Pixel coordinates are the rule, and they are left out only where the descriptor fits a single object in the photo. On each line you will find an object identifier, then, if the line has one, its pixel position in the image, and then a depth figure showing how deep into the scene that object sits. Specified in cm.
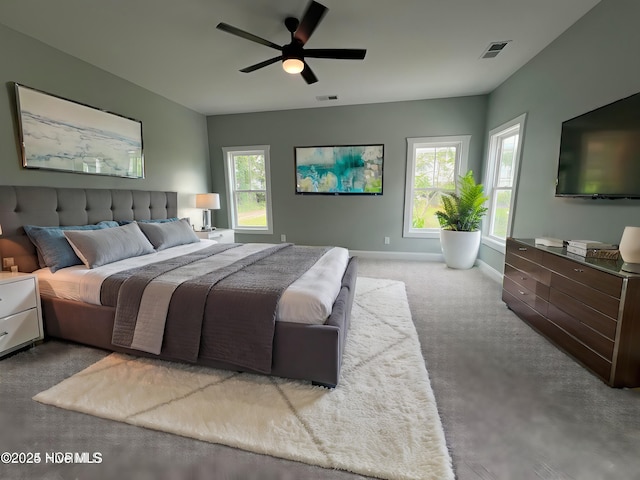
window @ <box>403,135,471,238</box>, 480
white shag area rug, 133
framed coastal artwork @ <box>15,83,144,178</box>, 268
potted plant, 429
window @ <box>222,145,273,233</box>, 555
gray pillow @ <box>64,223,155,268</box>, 250
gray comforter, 180
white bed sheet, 180
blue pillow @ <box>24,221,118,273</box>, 244
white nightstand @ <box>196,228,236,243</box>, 456
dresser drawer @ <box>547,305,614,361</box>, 178
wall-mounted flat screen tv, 193
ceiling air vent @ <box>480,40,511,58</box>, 296
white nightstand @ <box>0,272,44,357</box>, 208
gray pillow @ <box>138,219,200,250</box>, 335
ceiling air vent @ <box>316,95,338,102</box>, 454
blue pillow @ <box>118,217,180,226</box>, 343
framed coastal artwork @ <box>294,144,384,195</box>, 505
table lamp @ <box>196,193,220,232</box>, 484
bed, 177
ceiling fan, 223
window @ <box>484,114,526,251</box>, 376
